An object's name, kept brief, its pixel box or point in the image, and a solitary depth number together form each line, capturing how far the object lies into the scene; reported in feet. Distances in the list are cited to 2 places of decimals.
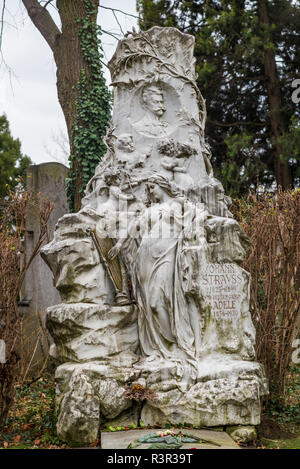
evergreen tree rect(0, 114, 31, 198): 58.85
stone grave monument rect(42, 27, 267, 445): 17.80
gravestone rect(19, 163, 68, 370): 33.94
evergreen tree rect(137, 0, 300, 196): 41.55
